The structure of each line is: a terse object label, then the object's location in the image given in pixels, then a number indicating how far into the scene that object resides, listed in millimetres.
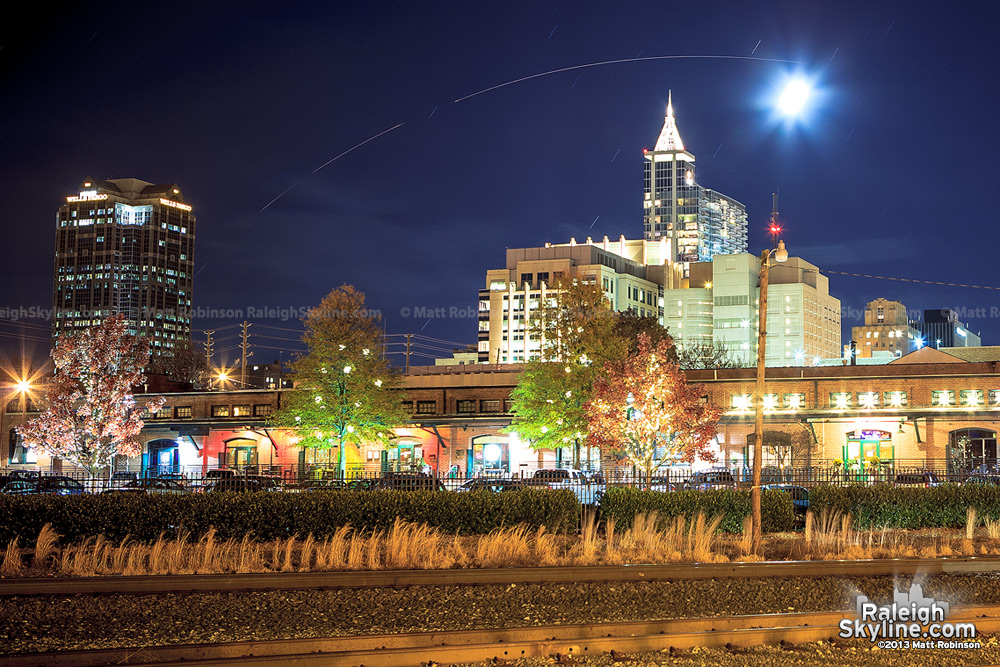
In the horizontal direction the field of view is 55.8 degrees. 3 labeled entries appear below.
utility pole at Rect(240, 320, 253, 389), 84312
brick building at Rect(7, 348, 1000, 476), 54031
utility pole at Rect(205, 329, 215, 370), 106812
